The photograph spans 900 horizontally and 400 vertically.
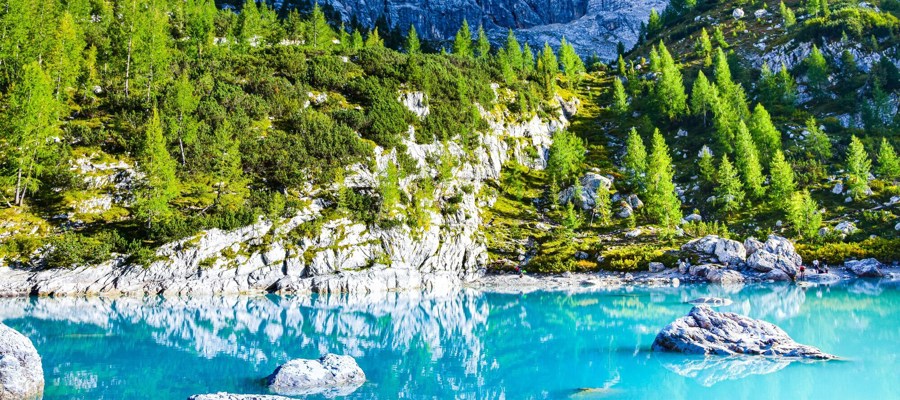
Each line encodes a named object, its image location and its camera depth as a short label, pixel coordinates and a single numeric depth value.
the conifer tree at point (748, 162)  72.75
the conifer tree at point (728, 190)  70.50
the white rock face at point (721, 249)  54.94
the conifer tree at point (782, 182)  67.31
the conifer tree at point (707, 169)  78.38
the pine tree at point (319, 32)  106.00
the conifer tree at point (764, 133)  80.31
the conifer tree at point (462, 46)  119.75
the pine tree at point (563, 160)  83.71
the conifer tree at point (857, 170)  65.88
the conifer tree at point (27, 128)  49.12
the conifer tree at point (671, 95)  98.88
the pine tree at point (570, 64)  123.97
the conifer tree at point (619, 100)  107.50
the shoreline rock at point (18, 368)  15.09
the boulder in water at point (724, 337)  20.28
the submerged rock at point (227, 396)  13.96
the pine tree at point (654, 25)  162.19
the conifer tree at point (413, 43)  118.11
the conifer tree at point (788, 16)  127.81
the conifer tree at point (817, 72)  98.62
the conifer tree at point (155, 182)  49.50
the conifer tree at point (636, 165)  79.19
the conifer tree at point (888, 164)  69.25
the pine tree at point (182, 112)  61.00
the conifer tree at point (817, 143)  78.19
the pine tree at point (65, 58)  59.72
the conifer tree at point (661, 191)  68.00
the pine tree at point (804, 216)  58.75
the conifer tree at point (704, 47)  128.62
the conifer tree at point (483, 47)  123.81
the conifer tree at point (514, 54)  116.68
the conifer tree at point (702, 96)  94.66
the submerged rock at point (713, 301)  34.28
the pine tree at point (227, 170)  56.90
